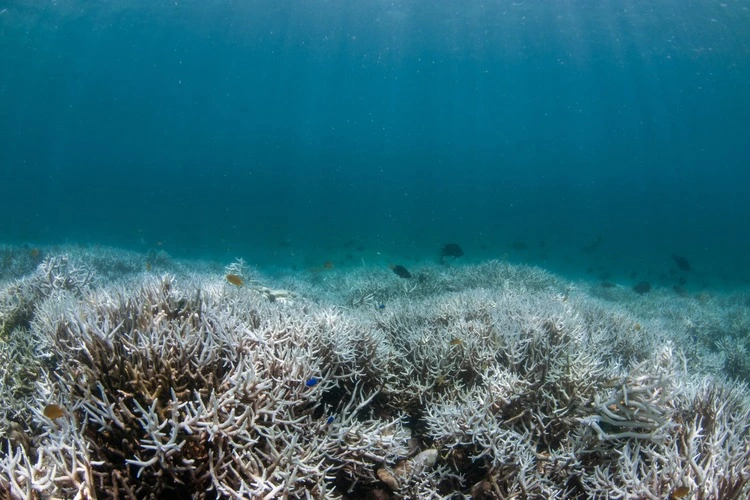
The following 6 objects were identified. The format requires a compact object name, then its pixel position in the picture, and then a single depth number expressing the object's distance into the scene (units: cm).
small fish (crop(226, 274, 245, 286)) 584
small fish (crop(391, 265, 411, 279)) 909
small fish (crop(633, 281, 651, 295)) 1356
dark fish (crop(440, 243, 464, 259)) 1257
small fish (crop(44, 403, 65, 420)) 202
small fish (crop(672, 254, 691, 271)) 1608
